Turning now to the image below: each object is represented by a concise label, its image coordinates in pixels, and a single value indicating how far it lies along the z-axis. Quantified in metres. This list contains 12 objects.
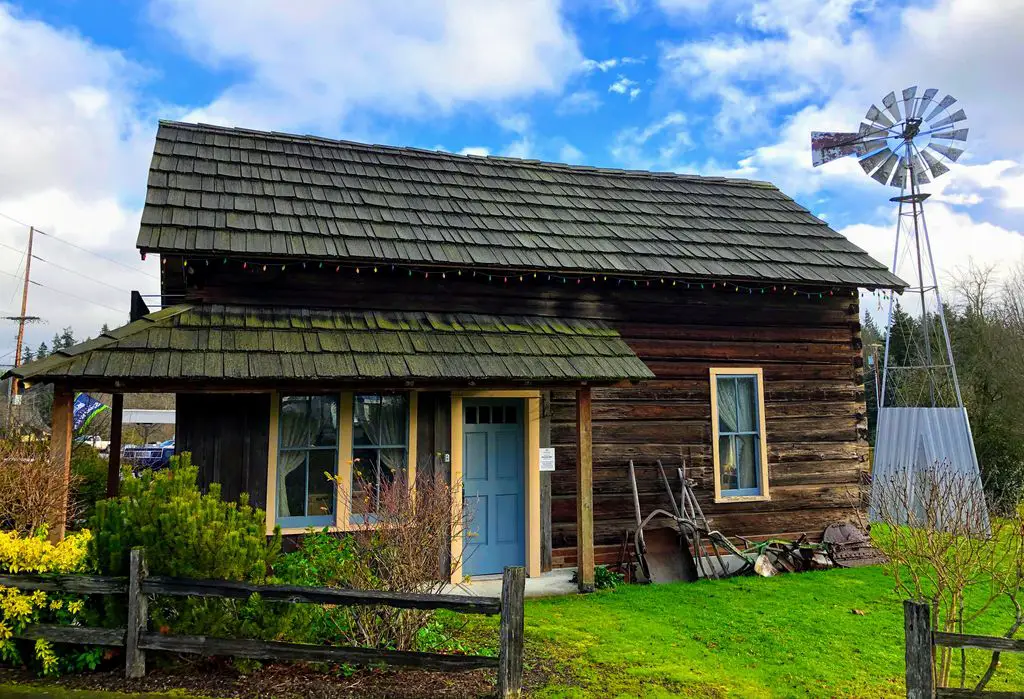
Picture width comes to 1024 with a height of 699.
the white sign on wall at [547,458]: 9.02
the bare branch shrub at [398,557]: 5.57
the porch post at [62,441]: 6.37
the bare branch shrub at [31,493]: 6.31
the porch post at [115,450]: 8.14
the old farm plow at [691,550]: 9.18
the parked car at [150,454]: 23.56
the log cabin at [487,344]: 7.84
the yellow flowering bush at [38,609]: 5.11
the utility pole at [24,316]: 33.28
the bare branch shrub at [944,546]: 4.85
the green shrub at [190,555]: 5.18
